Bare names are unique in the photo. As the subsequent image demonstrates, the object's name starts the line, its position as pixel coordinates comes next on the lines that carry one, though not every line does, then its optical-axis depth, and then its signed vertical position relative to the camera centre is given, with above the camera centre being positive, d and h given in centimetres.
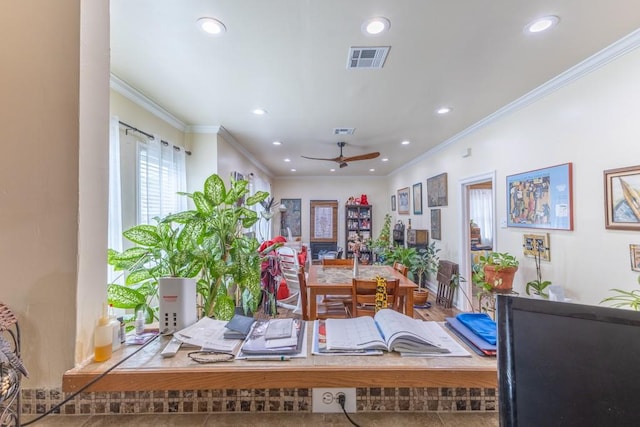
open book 94 -44
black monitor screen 46 -27
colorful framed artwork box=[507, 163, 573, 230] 220 +19
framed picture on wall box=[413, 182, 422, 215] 529 +43
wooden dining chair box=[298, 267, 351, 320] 257 -92
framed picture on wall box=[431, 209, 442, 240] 450 -9
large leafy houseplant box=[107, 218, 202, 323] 132 -20
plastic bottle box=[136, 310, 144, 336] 111 -43
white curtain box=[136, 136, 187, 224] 251 +46
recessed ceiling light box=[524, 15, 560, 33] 150 +113
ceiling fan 389 +93
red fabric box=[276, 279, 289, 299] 405 -107
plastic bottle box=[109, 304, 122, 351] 96 -40
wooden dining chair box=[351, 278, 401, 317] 218 -61
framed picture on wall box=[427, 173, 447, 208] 428 +50
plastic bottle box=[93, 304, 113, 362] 91 -41
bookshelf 752 -4
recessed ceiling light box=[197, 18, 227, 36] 152 +115
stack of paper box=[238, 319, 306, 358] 93 -44
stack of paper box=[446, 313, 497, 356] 94 -44
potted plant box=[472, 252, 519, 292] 255 -52
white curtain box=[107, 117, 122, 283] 210 +24
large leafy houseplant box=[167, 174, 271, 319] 149 -15
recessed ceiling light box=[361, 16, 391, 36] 151 +114
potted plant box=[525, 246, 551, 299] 233 -58
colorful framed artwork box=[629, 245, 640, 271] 170 -25
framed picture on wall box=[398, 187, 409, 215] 599 +45
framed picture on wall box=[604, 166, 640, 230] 170 +13
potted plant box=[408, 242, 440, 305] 459 -75
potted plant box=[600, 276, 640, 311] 164 -53
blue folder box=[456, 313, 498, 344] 99 -43
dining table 245 -60
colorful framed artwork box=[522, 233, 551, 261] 238 -25
